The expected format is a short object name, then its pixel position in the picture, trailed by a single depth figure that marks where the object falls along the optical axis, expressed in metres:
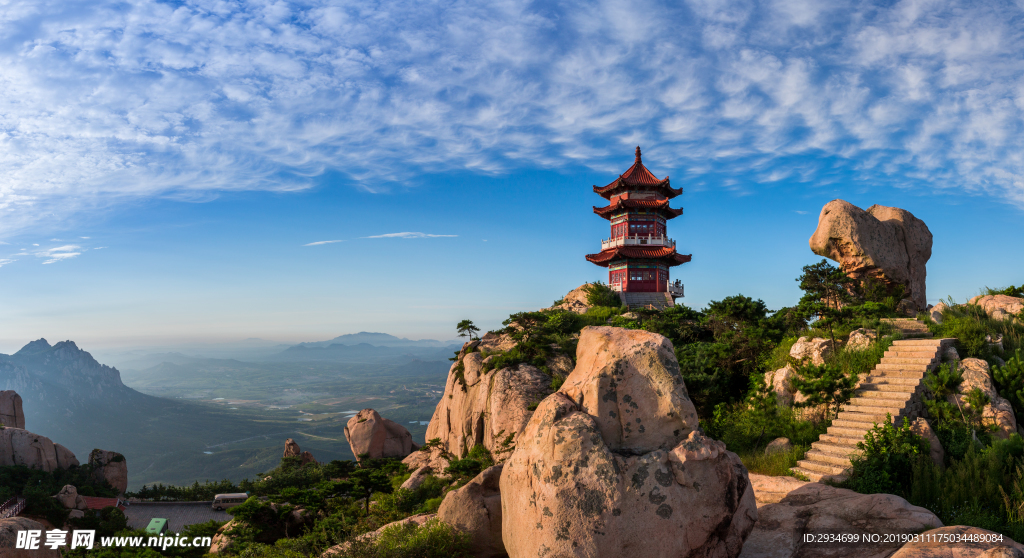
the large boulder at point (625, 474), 5.70
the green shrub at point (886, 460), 9.27
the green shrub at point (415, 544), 6.87
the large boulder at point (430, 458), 19.47
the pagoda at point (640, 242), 34.53
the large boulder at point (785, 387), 12.81
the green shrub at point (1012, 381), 11.43
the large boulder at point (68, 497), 28.34
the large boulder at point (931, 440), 10.09
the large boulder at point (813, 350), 13.88
